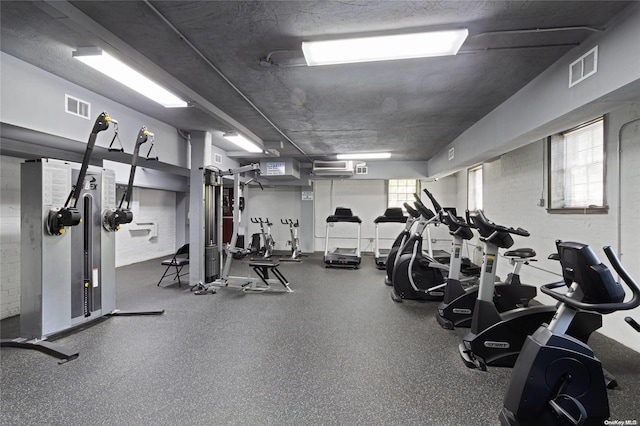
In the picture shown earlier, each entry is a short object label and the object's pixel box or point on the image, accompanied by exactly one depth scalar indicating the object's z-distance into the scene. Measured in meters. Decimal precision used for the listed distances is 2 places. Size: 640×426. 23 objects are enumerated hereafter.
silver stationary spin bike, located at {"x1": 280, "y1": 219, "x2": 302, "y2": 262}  8.05
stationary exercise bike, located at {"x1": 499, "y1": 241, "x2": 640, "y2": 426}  1.56
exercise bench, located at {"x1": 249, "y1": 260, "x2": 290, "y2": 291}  4.94
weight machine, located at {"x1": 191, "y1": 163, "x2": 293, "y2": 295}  4.89
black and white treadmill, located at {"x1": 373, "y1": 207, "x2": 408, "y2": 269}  6.89
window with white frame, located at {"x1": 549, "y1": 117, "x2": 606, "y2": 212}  3.34
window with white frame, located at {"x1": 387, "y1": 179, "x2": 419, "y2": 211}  9.27
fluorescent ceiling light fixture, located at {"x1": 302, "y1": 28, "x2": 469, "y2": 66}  2.27
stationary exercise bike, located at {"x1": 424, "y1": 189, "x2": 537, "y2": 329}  3.31
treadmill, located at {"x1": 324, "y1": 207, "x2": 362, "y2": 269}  7.10
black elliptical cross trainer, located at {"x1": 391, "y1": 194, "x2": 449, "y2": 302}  4.45
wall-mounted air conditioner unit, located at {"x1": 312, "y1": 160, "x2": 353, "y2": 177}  7.70
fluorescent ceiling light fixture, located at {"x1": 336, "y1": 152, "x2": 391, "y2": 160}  7.15
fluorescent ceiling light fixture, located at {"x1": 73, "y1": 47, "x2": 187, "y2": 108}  2.48
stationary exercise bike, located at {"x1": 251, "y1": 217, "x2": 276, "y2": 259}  8.07
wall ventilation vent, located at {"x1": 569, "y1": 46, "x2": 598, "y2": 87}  2.22
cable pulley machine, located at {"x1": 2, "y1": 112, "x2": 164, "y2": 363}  2.95
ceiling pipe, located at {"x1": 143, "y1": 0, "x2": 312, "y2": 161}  2.11
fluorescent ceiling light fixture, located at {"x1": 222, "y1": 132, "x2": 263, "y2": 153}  5.05
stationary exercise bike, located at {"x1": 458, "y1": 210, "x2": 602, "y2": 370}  2.53
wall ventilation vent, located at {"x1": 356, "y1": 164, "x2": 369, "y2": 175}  8.05
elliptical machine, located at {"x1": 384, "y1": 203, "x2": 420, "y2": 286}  5.09
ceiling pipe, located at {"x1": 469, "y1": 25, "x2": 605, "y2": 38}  2.16
